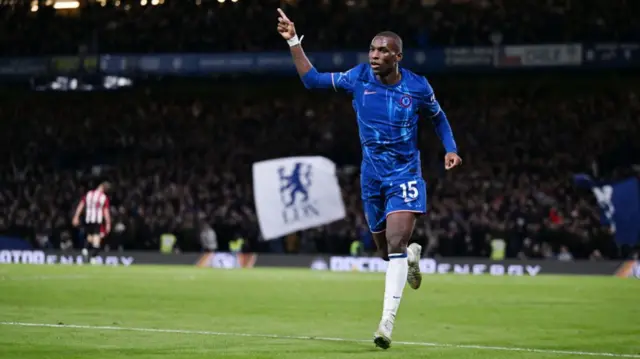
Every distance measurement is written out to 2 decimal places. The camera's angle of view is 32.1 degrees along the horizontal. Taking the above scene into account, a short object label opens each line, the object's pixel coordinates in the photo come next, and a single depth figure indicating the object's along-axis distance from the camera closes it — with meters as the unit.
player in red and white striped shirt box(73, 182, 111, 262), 27.03
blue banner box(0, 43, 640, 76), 31.28
